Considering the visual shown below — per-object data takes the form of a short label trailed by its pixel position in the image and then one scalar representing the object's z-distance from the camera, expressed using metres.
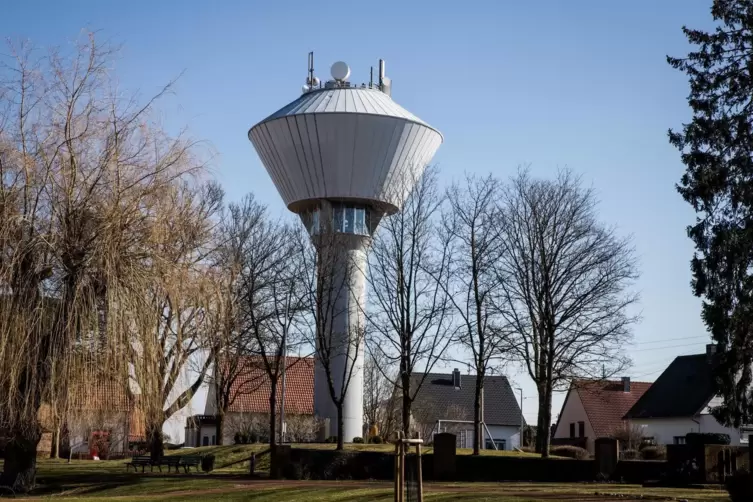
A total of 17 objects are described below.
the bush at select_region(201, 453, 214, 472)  36.34
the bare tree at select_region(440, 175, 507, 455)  37.19
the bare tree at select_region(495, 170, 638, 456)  37.84
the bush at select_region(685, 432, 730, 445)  34.12
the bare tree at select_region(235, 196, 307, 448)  41.50
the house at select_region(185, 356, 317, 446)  57.25
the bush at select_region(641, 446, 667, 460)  47.91
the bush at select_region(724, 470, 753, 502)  20.03
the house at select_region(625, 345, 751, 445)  58.78
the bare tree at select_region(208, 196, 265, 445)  36.69
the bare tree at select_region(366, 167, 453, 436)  36.19
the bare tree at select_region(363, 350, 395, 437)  65.44
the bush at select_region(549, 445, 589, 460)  50.69
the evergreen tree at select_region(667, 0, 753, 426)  25.98
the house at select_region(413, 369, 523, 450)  73.62
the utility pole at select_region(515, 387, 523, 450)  71.62
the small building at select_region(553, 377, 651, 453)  68.38
